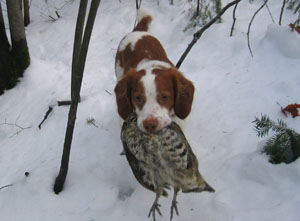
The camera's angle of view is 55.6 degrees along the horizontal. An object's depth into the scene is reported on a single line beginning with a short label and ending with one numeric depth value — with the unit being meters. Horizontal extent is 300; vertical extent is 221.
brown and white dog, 1.88
